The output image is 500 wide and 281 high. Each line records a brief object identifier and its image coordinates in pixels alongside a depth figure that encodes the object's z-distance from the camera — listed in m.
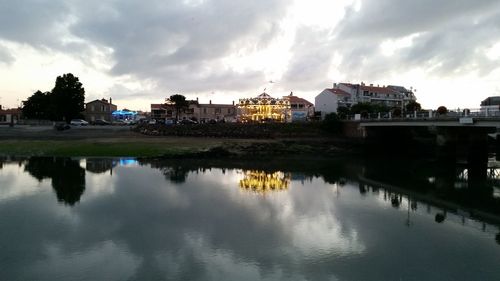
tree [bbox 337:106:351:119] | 84.44
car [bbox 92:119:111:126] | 97.03
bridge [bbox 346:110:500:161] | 44.98
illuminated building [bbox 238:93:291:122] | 87.44
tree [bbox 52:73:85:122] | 94.75
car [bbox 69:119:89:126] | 91.56
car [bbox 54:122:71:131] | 77.88
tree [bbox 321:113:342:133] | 75.94
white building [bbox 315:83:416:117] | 119.56
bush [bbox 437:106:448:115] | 52.44
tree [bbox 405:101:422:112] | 85.45
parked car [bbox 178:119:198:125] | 92.12
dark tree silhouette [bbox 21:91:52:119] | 113.62
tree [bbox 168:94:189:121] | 112.56
